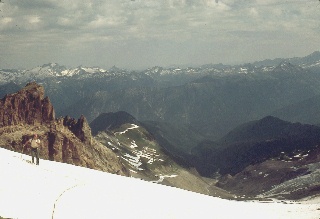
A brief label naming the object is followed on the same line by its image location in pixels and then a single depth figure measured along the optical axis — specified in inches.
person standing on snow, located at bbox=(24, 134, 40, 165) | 1376.5
